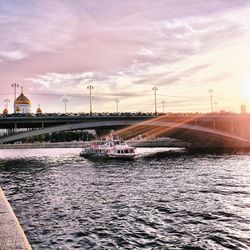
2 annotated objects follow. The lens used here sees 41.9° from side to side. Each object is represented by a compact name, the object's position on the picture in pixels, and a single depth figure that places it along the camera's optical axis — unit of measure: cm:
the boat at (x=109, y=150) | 6969
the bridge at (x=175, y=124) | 7150
